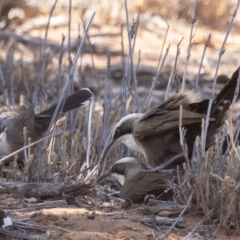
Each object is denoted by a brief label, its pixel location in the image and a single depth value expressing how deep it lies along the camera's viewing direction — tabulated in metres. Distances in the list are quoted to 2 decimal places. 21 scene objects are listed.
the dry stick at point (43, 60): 13.86
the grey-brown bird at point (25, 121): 13.16
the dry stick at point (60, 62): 13.20
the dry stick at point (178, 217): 8.98
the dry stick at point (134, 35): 11.58
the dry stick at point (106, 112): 13.40
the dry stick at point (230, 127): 8.75
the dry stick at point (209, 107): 9.62
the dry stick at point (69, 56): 13.08
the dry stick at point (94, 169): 10.93
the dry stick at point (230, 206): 8.97
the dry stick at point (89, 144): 11.76
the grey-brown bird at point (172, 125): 11.31
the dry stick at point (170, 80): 12.78
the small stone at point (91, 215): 9.39
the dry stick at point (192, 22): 10.93
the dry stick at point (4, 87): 15.69
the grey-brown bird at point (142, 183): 10.55
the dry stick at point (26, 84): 16.36
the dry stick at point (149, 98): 12.70
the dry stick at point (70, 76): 10.61
